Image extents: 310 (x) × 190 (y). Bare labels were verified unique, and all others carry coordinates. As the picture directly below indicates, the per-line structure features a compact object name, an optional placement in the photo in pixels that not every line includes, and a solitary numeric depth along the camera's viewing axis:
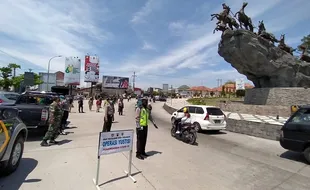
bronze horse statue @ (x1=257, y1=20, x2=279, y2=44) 18.35
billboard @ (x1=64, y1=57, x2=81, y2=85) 33.74
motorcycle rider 6.37
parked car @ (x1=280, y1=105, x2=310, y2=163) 4.36
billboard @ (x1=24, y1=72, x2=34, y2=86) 16.50
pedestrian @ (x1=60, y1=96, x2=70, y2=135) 7.05
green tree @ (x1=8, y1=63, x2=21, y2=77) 34.16
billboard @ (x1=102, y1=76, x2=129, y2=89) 53.86
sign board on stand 2.87
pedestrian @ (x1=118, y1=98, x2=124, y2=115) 13.81
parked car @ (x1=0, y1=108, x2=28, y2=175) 2.85
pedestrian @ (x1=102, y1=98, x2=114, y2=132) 6.44
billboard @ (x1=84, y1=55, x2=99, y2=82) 39.01
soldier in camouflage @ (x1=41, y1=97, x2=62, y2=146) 4.92
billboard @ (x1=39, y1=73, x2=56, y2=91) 35.71
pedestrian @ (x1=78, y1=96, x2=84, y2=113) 14.23
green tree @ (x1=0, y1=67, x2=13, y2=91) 33.42
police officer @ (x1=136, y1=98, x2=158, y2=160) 4.20
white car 7.63
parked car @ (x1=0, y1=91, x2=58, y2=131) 5.50
